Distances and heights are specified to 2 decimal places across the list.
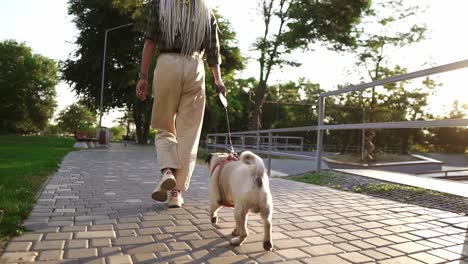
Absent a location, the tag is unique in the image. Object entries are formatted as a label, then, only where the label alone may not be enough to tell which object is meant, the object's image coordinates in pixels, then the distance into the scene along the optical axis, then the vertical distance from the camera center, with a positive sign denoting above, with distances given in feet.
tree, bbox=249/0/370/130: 74.38 +22.87
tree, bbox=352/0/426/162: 68.59 +19.00
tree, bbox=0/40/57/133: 152.35 +17.68
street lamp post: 86.50 +13.89
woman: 12.11 +1.90
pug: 8.67 -1.15
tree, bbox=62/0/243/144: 94.27 +20.05
